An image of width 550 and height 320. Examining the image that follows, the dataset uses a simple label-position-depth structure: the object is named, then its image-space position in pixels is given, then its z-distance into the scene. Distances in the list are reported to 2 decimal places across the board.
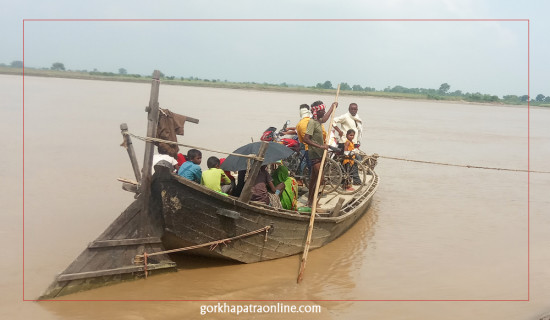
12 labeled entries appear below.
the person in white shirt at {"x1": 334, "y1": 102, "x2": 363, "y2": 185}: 8.56
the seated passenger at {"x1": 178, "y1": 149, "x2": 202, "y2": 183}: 5.72
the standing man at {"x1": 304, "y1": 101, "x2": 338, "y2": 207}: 6.68
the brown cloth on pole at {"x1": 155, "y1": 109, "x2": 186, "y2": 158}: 5.64
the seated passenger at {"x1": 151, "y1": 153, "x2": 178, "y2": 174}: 6.09
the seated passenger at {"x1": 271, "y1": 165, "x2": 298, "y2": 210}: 6.37
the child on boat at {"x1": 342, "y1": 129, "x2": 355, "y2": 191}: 8.03
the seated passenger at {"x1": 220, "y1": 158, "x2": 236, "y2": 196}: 6.29
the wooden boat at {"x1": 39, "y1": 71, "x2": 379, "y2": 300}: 5.01
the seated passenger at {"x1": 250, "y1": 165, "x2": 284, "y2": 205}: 5.86
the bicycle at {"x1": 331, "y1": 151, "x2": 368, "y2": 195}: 7.86
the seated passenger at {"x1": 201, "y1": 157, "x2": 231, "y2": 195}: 5.67
